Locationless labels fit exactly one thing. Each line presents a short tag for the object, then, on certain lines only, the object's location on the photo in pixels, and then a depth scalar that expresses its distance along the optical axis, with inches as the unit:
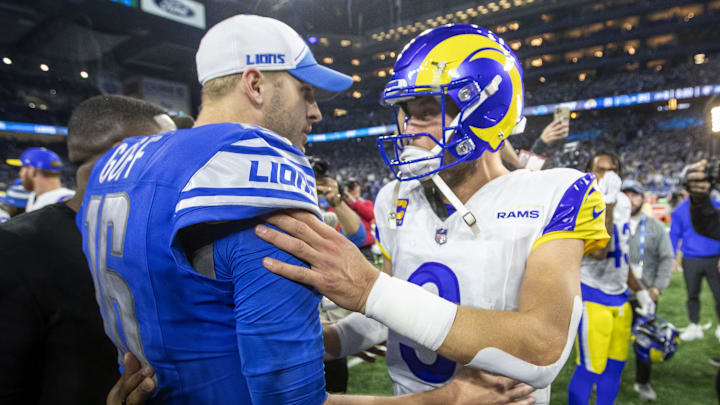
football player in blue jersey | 36.1
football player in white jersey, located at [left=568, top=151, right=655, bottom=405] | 123.8
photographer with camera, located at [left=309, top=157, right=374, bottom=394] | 128.3
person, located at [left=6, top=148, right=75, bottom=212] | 171.5
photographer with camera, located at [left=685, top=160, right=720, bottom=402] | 118.3
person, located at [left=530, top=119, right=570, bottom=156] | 115.8
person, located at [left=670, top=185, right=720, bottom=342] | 204.8
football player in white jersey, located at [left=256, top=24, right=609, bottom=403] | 44.6
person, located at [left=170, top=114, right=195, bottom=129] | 123.2
